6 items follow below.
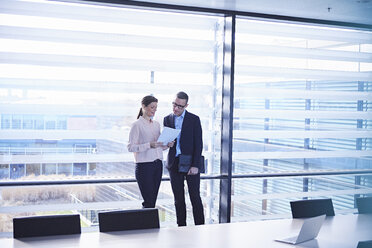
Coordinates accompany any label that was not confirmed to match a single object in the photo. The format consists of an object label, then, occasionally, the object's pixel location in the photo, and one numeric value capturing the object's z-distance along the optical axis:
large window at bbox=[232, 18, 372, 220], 6.10
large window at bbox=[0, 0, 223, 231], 4.94
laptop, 2.76
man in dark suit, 5.09
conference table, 2.70
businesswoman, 4.77
